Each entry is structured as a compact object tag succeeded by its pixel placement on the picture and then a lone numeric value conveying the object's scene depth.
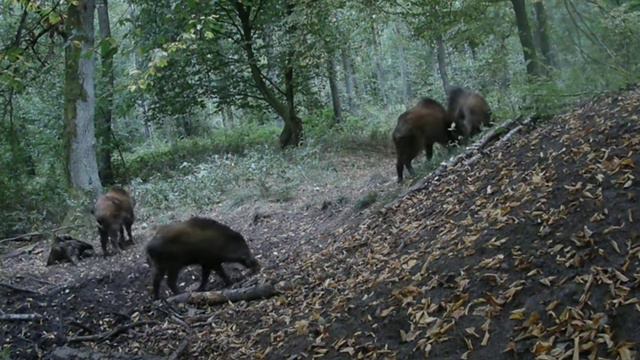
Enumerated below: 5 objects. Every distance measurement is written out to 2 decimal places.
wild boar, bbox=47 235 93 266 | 12.50
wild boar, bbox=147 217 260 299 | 9.58
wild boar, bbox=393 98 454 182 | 11.88
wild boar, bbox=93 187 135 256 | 12.81
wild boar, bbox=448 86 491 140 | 11.88
